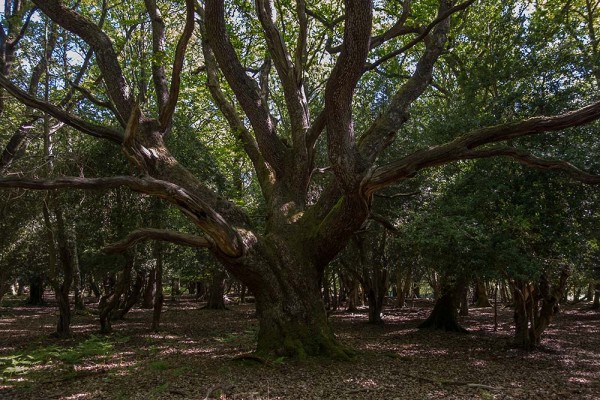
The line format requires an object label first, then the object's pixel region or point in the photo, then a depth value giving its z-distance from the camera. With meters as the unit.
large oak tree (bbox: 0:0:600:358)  6.22
